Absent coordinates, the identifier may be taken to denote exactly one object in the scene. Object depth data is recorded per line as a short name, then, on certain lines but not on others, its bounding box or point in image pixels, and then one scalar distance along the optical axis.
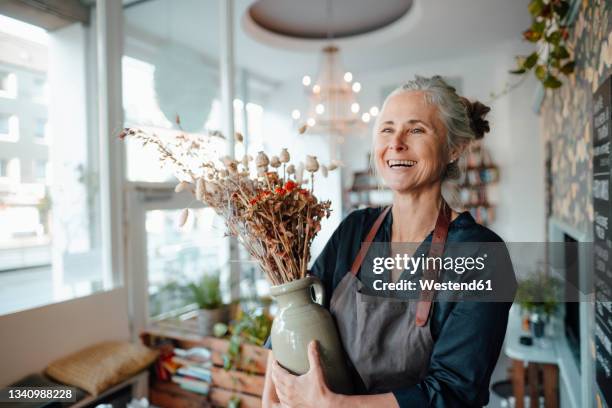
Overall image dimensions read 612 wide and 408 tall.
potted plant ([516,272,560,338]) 2.41
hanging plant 1.89
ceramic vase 0.92
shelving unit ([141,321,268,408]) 2.09
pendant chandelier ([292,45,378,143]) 3.89
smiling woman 0.83
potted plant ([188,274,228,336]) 2.45
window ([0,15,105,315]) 1.90
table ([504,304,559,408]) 2.39
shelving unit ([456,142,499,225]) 5.01
